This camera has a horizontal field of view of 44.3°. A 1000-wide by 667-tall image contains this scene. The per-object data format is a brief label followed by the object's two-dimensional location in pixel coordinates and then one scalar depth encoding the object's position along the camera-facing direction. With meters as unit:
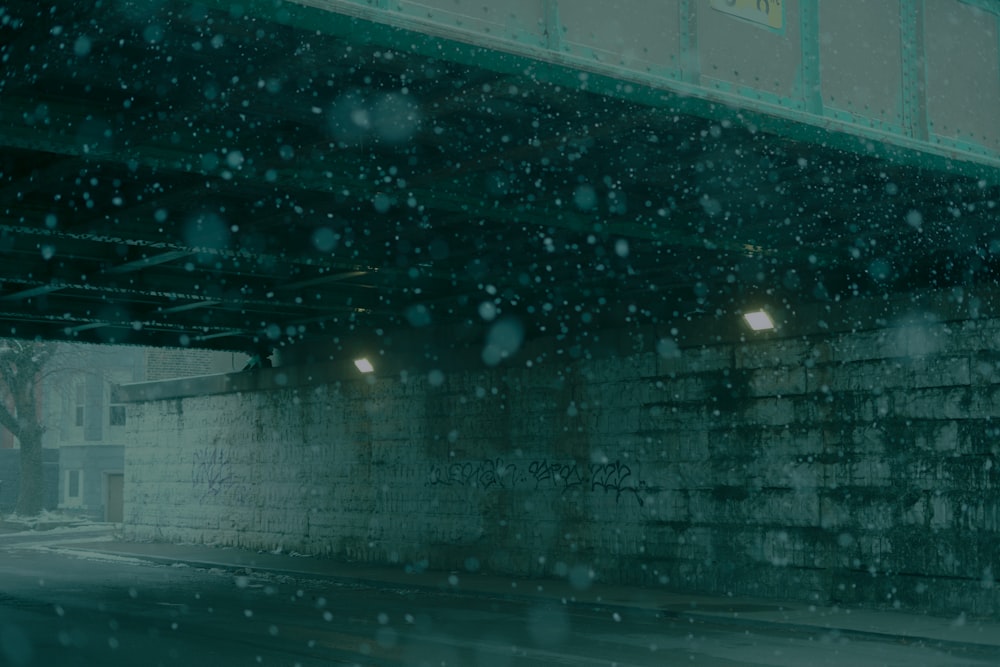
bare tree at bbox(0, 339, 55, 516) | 46.69
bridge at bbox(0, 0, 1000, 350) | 9.29
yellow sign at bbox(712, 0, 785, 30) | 10.91
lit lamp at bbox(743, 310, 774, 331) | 17.27
